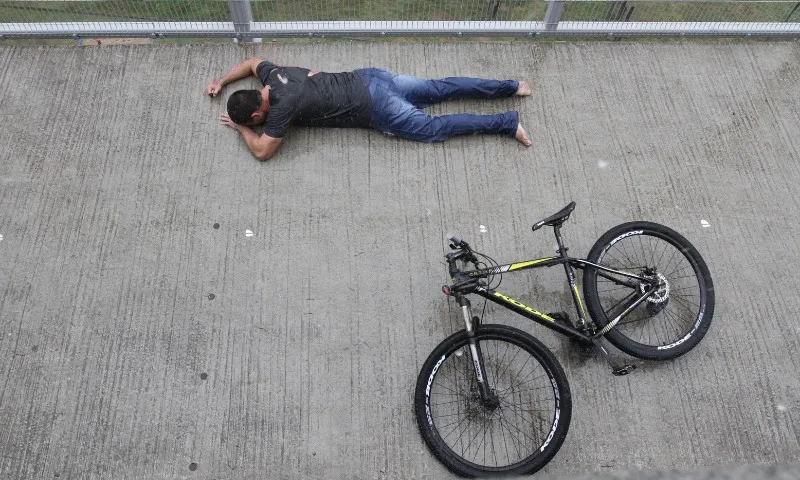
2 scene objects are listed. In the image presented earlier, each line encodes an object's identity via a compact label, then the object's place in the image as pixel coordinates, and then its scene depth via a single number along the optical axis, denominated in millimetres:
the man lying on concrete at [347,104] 4496
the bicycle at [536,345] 3682
